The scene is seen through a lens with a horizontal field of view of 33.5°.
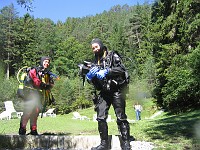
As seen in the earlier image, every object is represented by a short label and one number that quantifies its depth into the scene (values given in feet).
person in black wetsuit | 17.74
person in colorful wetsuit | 22.50
